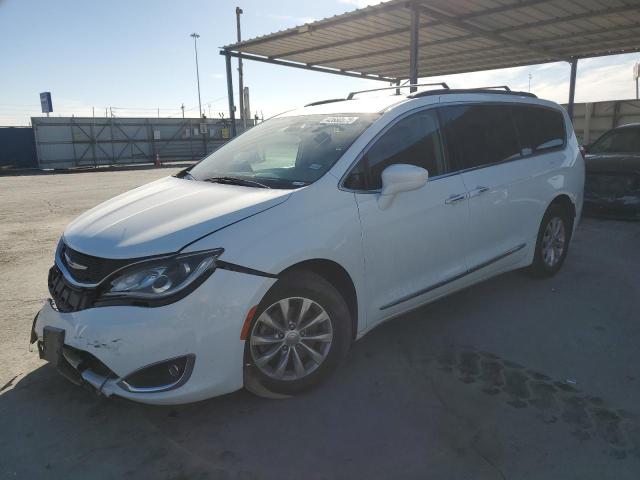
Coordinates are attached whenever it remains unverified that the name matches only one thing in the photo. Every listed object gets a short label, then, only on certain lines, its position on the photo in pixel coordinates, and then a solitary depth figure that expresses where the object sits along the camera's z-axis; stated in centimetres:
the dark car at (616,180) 695
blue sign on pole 2516
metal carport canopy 805
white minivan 234
